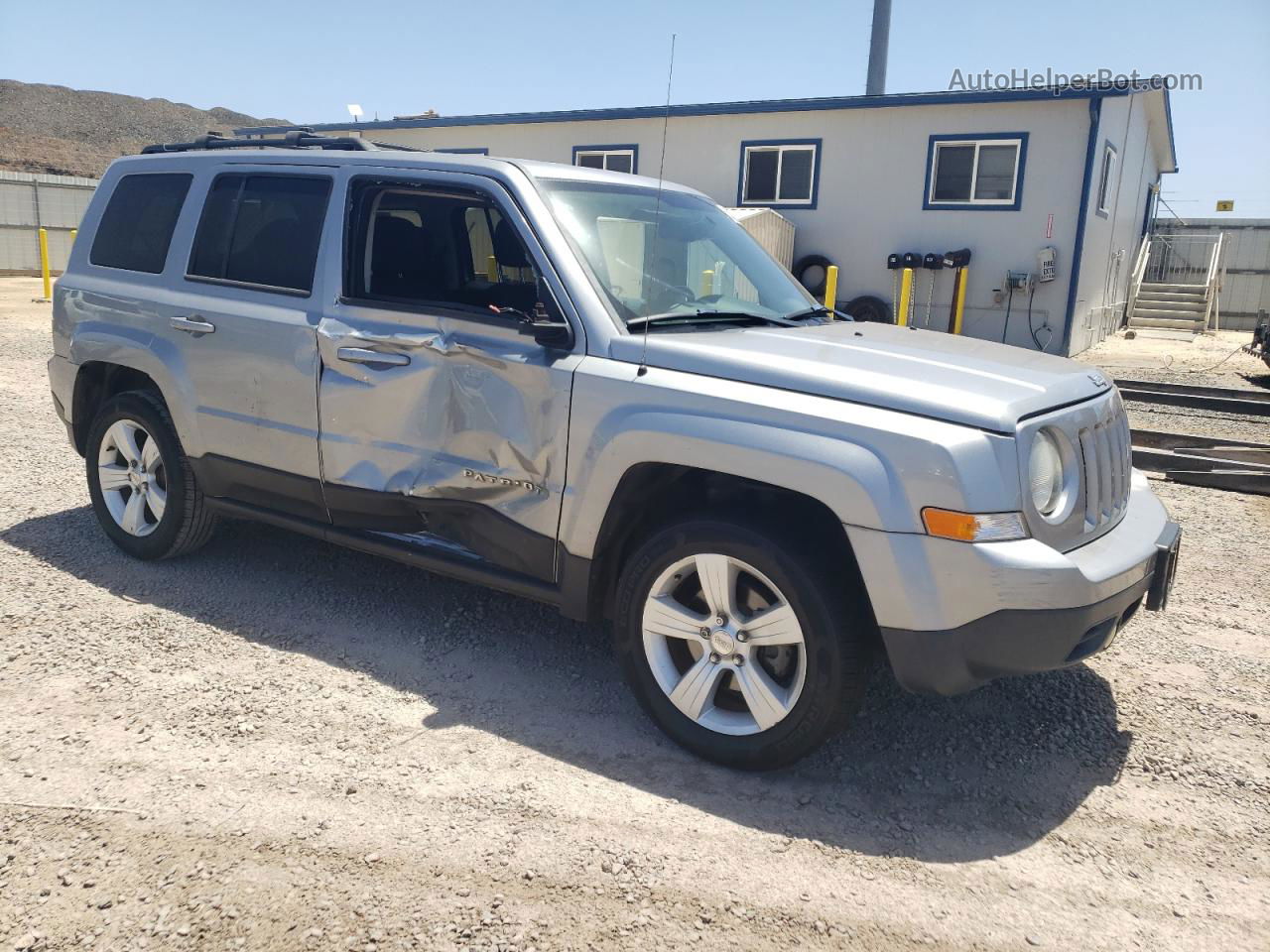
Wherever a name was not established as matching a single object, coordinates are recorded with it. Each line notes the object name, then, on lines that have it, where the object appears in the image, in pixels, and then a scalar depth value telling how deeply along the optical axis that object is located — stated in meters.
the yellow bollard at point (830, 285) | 15.21
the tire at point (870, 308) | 17.70
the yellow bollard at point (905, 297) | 16.03
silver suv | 2.92
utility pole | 27.20
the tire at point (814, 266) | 18.09
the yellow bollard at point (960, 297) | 16.95
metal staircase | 23.81
